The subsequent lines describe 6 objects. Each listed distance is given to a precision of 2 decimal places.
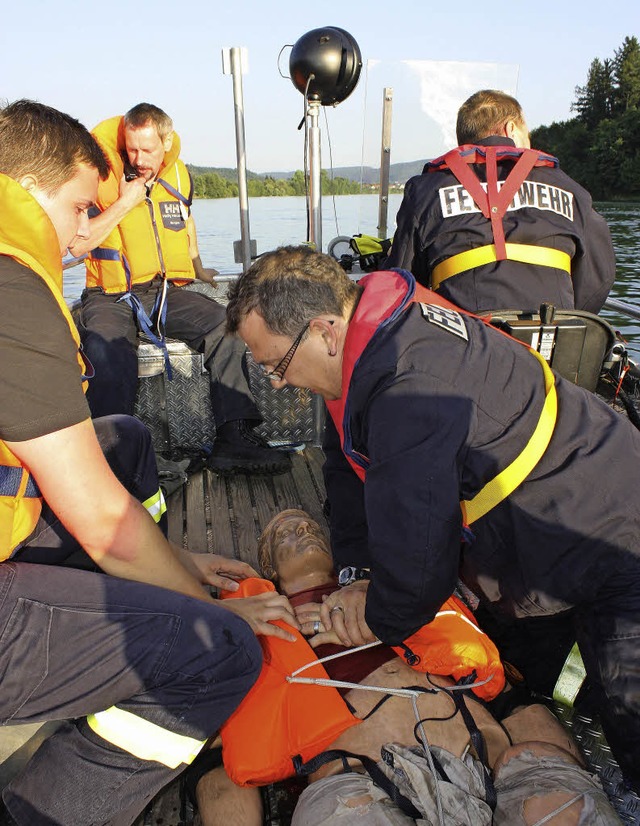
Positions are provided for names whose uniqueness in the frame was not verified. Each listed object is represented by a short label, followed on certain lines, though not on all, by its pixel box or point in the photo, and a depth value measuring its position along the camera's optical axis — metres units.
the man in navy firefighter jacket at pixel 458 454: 1.65
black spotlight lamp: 4.84
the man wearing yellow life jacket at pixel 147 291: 3.98
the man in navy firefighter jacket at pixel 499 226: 3.16
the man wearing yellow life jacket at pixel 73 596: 1.50
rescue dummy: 1.71
